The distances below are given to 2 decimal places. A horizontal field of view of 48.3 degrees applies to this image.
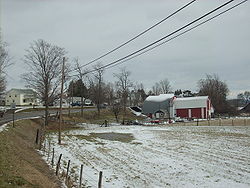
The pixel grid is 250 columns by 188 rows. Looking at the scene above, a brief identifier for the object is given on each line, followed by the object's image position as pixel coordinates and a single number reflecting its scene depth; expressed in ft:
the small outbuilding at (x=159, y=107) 252.83
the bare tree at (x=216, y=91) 281.54
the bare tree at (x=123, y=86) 259.19
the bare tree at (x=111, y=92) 302.88
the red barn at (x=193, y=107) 243.60
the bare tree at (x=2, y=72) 126.93
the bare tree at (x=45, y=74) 145.69
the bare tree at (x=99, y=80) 228.43
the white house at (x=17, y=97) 322.63
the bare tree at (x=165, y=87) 417.49
